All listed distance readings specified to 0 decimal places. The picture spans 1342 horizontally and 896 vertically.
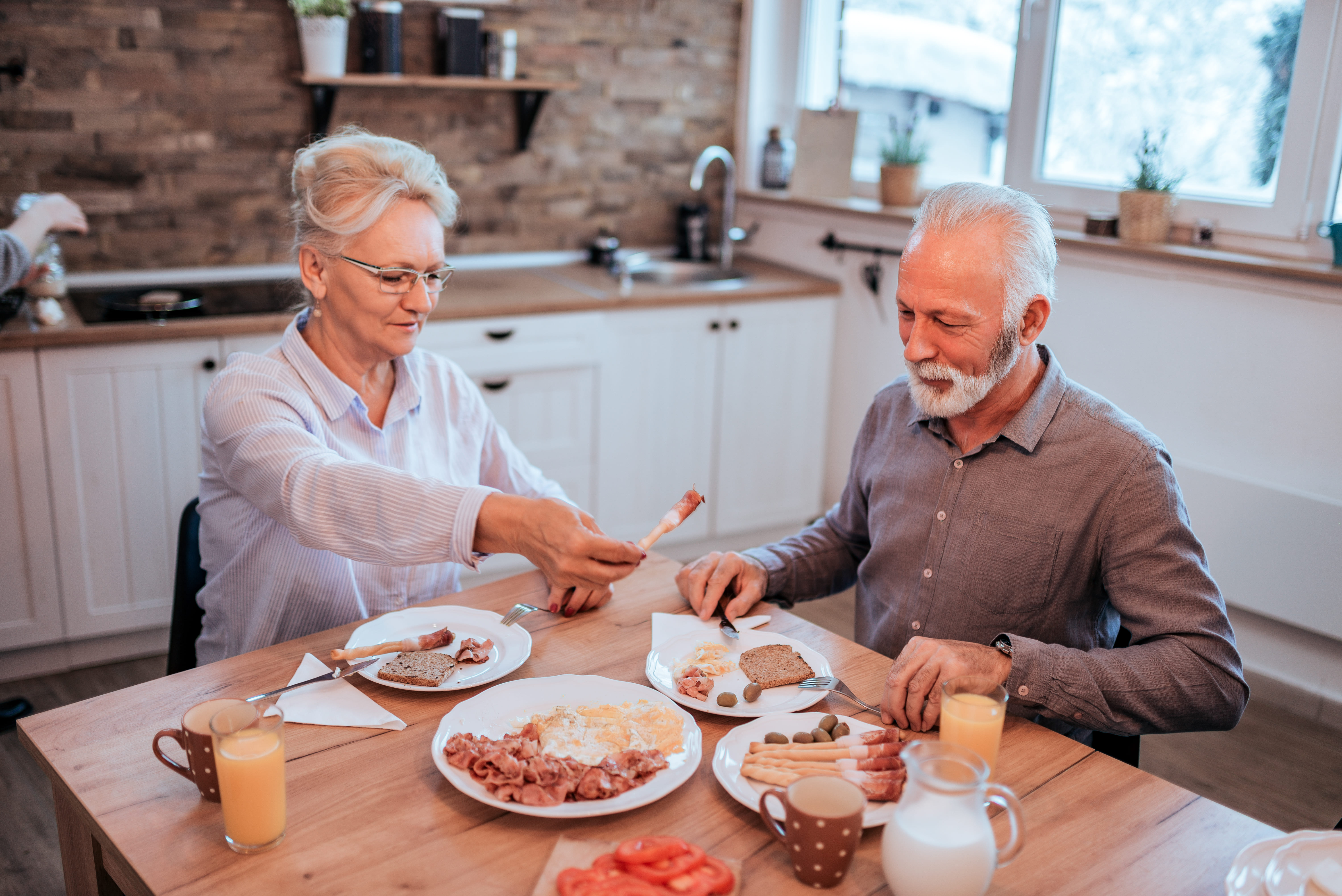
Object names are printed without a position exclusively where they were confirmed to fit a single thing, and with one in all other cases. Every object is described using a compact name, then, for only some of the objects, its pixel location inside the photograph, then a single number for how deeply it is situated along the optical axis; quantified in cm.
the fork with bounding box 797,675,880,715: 140
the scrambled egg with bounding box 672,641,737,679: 147
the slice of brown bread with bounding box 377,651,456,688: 139
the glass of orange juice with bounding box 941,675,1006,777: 118
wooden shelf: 335
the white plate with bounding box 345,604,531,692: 143
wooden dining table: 106
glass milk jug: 98
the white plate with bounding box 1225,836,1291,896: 105
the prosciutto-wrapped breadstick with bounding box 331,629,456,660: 143
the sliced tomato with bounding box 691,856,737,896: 103
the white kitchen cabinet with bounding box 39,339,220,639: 278
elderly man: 141
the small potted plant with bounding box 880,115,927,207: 375
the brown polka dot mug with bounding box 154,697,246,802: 111
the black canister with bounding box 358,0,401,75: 335
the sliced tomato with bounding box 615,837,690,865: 104
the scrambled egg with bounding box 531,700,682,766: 126
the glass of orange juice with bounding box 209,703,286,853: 105
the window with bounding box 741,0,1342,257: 274
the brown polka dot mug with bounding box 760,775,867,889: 102
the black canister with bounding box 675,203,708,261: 424
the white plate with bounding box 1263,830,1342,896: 105
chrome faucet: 384
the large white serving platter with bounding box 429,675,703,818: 114
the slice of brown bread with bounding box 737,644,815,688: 143
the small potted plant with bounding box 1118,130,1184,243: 293
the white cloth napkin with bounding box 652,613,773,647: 158
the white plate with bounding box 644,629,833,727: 137
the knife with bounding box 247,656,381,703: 140
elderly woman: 146
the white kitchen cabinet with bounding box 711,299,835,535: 376
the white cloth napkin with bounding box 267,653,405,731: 131
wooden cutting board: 104
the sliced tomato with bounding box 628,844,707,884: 103
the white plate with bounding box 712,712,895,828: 115
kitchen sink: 398
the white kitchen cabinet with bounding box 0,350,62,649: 271
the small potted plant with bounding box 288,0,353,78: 322
